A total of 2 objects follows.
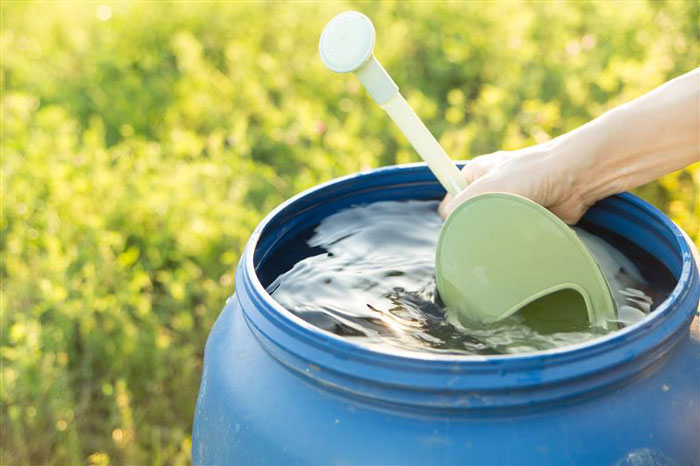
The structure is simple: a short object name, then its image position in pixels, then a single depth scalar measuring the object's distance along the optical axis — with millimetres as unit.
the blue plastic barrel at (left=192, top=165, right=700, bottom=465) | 1158
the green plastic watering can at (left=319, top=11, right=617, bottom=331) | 1281
